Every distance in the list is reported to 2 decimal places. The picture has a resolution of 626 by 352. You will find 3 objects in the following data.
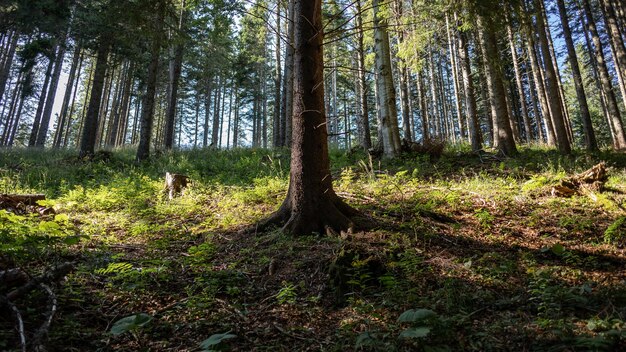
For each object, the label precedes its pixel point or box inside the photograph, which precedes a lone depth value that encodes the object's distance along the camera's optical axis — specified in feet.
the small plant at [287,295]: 9.91
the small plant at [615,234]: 13.23
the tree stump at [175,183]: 25.57
